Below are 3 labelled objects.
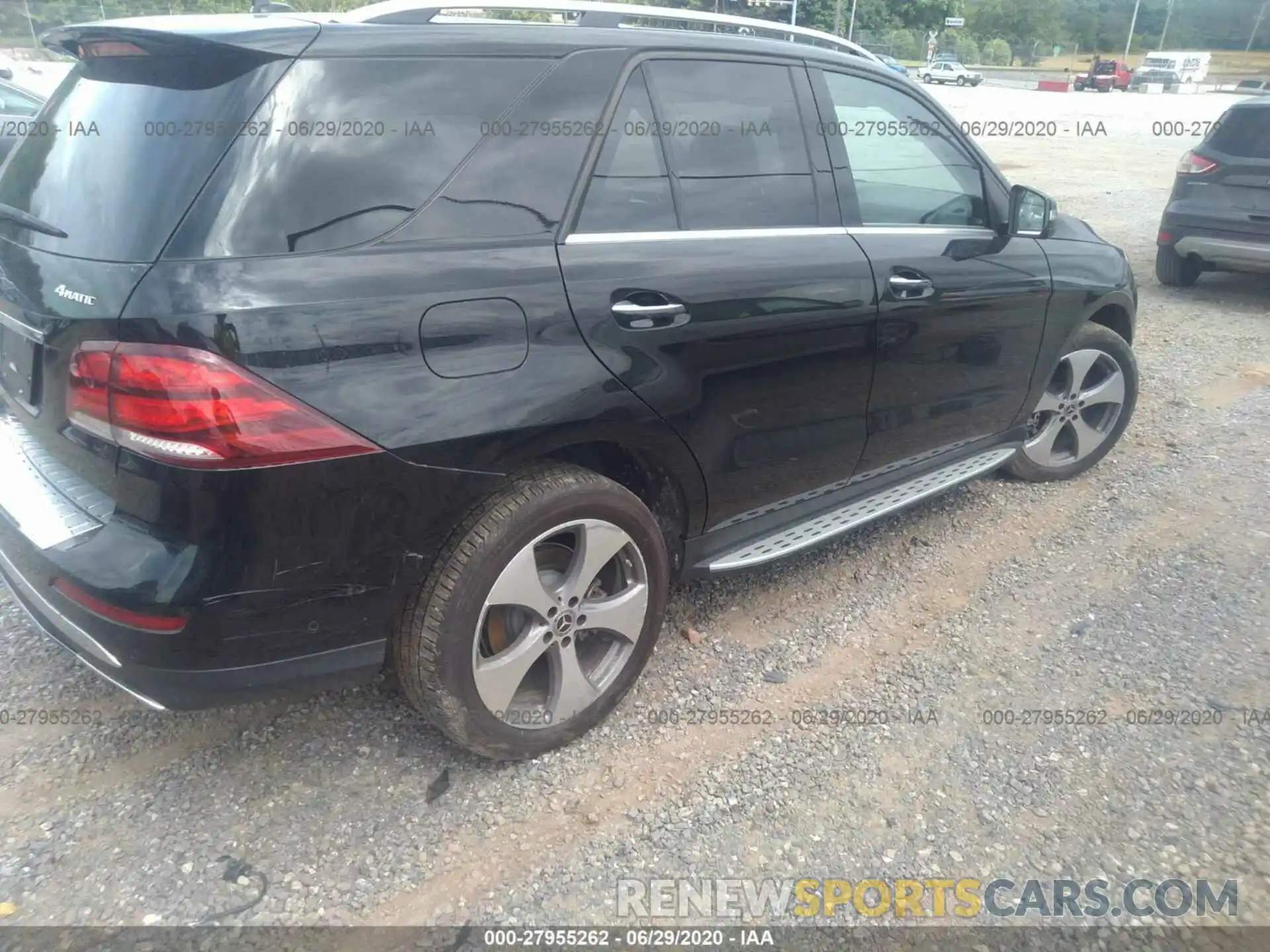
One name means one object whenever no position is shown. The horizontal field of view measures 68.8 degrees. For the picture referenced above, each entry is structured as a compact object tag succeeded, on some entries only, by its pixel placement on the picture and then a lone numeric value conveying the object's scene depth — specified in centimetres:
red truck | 4803
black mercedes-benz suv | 193
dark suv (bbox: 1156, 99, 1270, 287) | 717
